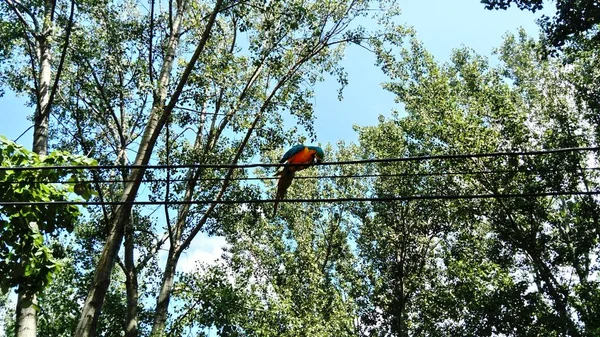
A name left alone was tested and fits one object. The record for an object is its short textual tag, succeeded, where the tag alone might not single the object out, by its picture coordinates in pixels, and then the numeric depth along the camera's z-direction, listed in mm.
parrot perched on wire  5895
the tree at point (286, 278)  11570
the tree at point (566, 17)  8000
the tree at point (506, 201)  13016
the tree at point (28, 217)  4516
